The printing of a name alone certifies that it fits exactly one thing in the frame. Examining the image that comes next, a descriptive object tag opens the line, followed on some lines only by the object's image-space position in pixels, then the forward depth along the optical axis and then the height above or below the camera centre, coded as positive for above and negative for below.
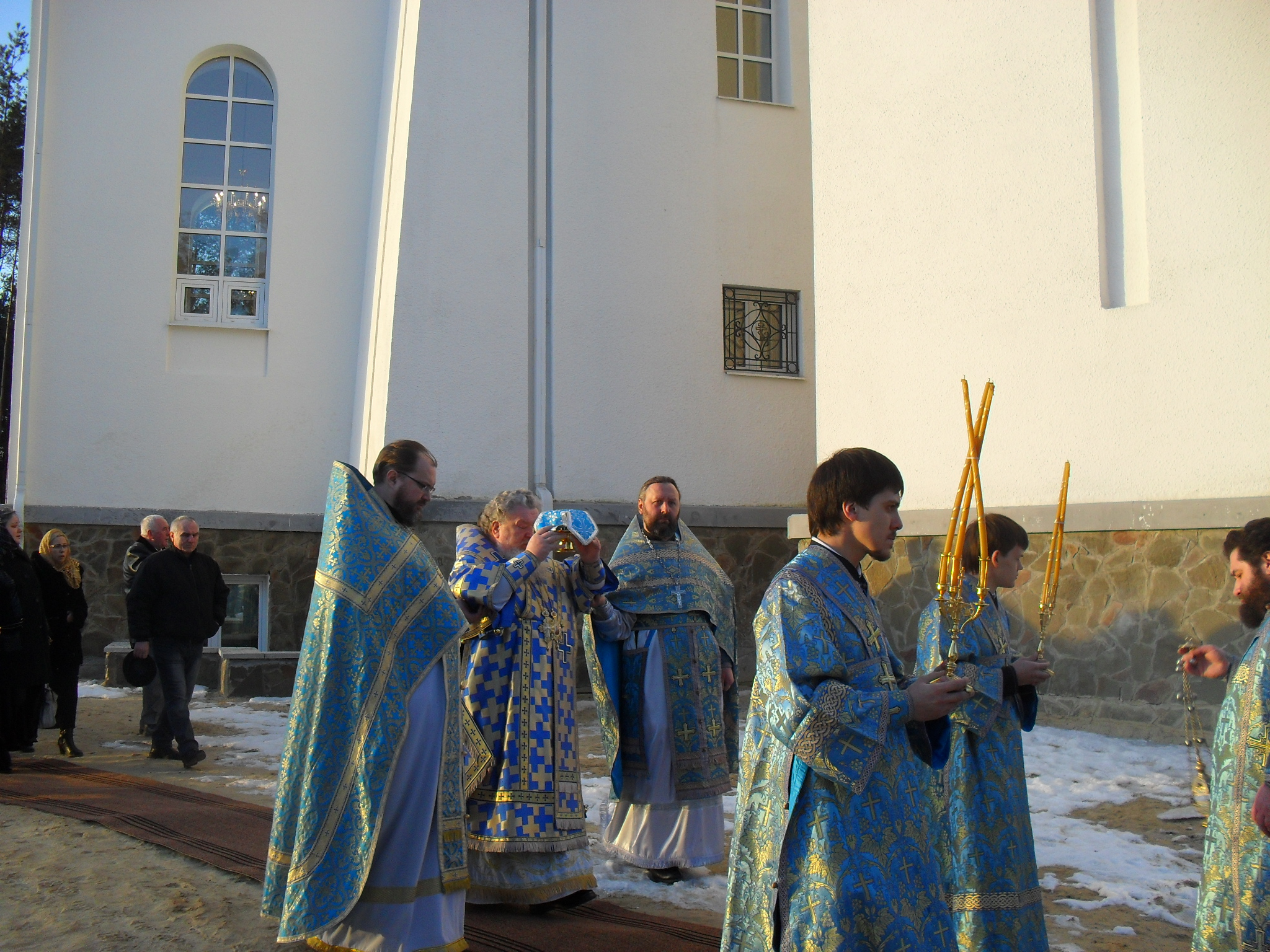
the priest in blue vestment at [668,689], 5.64 -0.56
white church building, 8.97 +3.11
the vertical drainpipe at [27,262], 12.54 +3.34
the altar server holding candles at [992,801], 3.77 -0.73
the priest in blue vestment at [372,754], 4.04 -0.63
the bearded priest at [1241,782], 3.22 -0.57
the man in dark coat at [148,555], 9.18 +0.13
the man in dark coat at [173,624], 8.33 -0.36
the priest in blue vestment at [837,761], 2.79 -0.45
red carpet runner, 4.52 -1.34
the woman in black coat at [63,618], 8.76 -0.34
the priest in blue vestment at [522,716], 4.82 -0.60
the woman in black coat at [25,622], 8.16 -0.34
